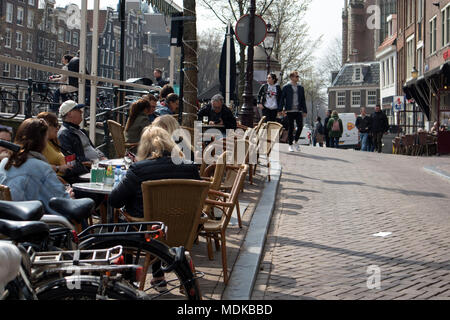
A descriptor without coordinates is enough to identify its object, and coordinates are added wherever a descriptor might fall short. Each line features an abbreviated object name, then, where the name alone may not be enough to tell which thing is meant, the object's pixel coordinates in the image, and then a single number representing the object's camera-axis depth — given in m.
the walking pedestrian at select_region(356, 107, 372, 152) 26.61
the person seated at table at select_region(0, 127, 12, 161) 6.45
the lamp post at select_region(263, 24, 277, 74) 28.68
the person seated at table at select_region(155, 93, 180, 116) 11.48
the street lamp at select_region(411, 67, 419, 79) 36.44
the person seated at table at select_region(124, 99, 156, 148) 9.93
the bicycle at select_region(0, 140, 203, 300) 3.80
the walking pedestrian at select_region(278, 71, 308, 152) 16.55
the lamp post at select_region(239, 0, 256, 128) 14.18
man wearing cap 7.75
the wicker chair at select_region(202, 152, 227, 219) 6.53
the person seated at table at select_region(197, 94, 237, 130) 12.73
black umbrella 15.40
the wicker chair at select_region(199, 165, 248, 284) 5.77
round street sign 14.18
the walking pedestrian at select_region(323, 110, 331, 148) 30.63
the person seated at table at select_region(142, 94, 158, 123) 10.10
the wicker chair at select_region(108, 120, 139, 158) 9.81
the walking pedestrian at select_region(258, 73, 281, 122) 16.88
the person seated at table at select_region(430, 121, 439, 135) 24.71
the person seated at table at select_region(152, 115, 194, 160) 6.43
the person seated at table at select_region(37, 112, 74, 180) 6.92
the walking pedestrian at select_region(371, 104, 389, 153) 25.78
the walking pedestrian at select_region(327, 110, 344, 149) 29.52
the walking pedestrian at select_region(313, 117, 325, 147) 36.44
